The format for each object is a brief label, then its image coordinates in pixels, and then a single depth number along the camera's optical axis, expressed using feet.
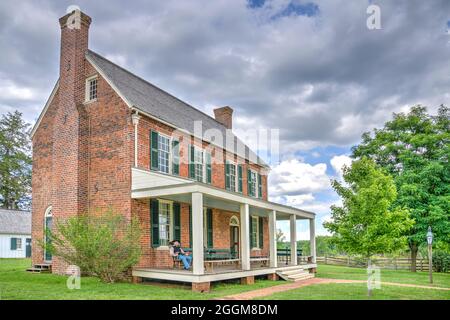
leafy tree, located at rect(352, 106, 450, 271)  79.56
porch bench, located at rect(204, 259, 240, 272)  44.06
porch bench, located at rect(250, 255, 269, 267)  60.90
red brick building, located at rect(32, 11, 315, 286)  47.44
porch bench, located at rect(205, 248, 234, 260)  51.20
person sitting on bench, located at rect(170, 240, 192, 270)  45.65
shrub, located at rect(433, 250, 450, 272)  88.94
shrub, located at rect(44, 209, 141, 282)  41.27
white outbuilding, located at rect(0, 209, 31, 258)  114.52
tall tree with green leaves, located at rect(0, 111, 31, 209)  134.72
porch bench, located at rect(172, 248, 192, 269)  47.68
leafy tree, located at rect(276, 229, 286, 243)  147.23
